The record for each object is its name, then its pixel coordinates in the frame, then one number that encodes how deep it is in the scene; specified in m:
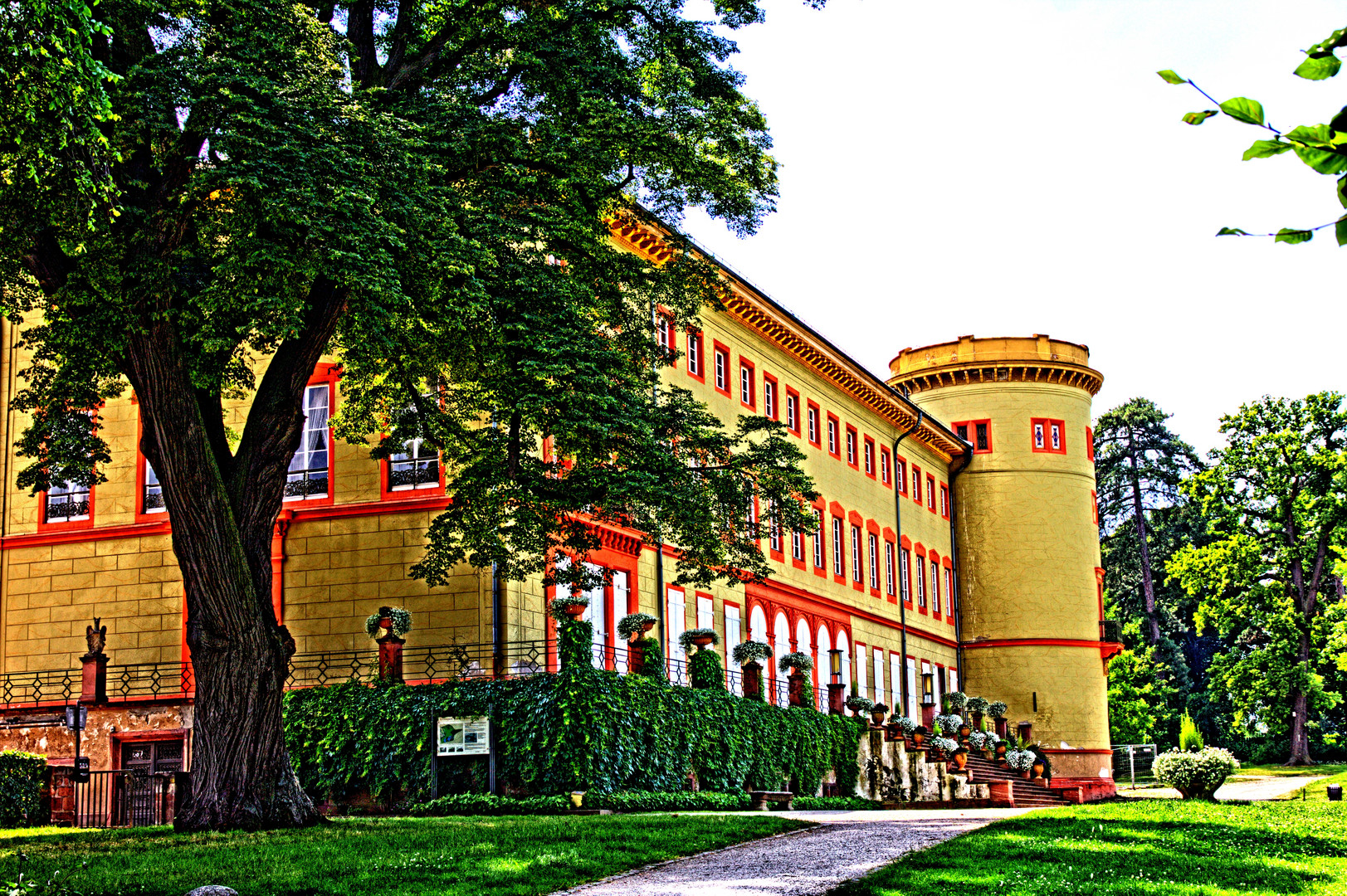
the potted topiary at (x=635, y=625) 26.14
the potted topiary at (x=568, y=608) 24.06
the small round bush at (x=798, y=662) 32.78
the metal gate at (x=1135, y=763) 64.21
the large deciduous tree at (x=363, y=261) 15.91
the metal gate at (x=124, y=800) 23.08
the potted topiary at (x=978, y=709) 45.84
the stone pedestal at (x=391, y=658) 24.23
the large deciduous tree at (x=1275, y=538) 50.31
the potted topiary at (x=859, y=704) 35.41
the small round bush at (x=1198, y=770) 24.55
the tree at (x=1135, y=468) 77.31
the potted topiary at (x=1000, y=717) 47.57
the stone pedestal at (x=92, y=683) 26.02
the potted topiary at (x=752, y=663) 30.12
